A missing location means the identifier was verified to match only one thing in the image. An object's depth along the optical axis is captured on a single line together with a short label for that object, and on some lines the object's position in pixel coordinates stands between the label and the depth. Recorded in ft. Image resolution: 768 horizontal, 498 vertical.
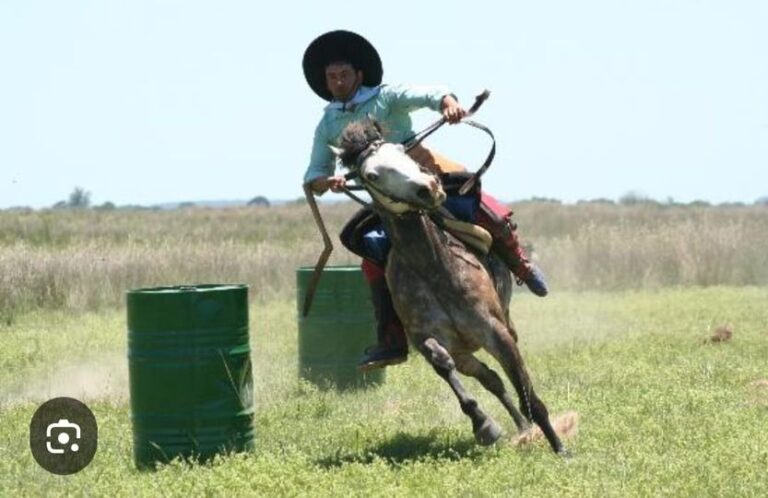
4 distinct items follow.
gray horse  60.95
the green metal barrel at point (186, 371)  60.80
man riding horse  64.80
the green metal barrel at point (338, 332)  88.58
